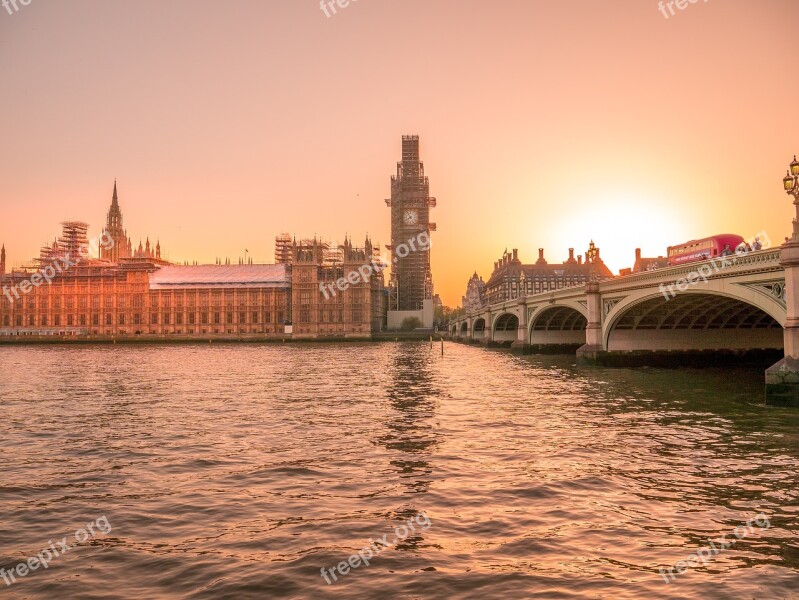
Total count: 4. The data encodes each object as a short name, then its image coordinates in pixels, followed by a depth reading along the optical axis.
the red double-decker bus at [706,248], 41.43
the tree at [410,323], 156.50
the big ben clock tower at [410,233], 169.88
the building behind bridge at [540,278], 192.12
